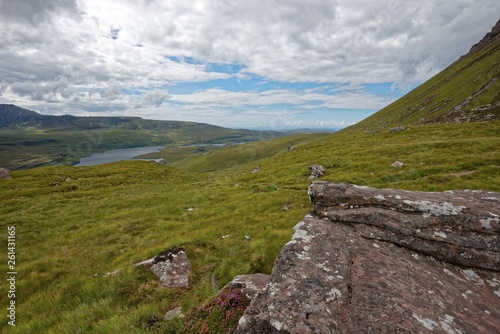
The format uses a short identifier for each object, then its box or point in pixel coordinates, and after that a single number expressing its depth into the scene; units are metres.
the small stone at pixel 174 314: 7.37
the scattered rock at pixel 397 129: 56.78
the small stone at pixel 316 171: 32.06
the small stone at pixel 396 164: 28.62
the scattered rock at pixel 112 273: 11.70
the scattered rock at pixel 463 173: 22.56
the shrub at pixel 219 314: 5.77
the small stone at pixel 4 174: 53.62
